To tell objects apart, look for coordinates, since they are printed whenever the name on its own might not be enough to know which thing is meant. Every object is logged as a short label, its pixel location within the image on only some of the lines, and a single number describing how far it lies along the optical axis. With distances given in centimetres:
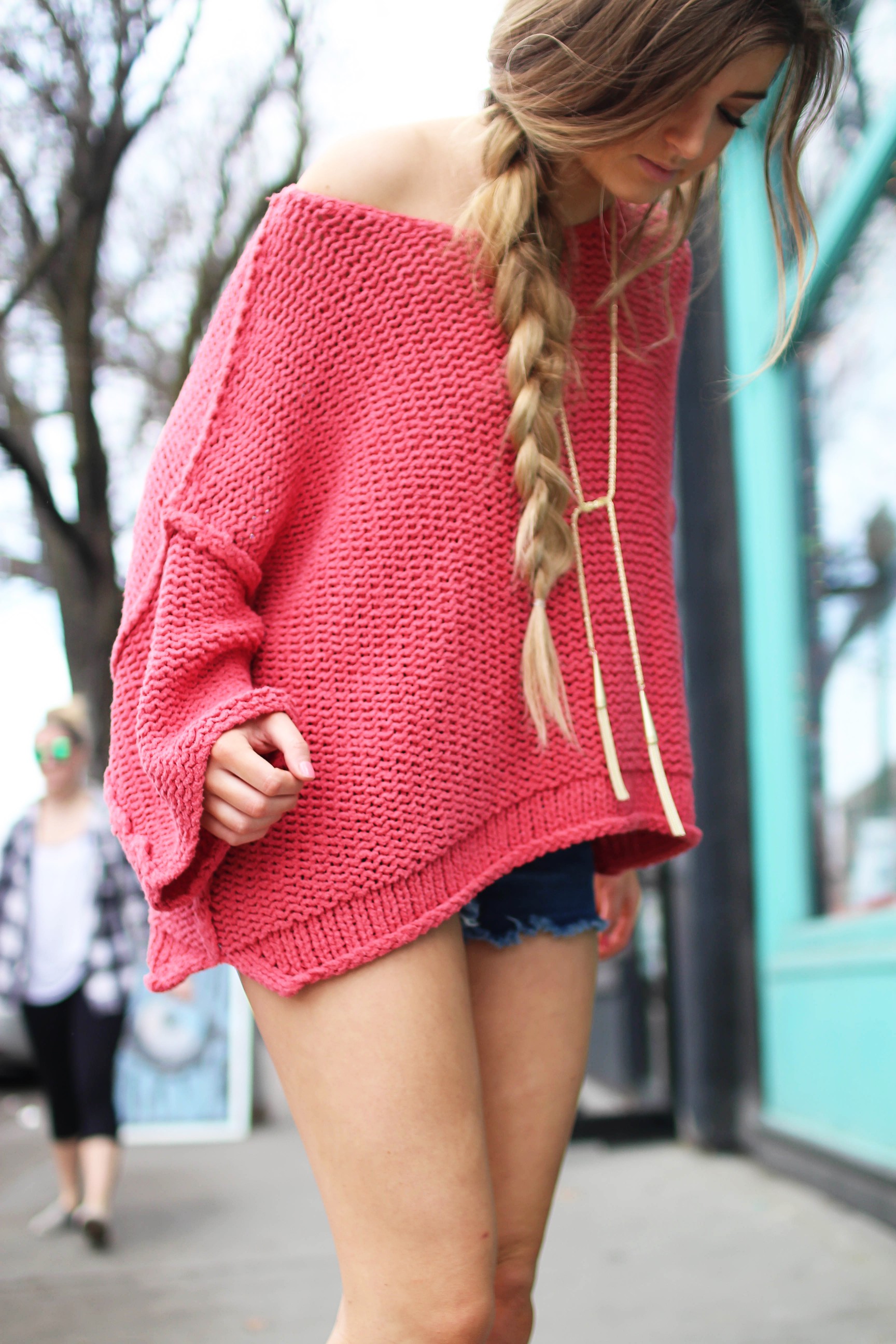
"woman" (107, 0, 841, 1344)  116
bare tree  616
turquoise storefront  389
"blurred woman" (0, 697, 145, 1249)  442
